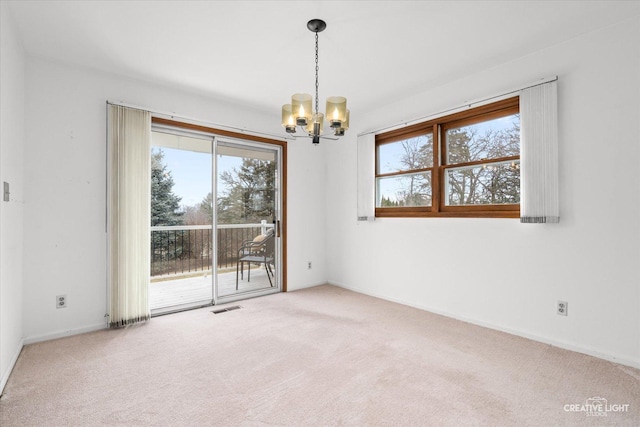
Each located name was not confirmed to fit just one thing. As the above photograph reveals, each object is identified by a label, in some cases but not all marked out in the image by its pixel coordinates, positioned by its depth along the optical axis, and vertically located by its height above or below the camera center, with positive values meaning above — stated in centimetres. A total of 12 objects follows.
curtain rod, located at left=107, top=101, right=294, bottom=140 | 324 +118
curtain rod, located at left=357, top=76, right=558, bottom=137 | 272 +118
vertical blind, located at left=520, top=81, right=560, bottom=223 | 265 +55
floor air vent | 365 -113
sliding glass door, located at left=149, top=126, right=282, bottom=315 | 384 -3
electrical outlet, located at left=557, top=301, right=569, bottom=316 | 264 -79
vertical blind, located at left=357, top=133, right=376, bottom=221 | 426 +55
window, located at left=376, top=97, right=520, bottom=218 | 310 +58
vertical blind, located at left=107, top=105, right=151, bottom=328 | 314 +4
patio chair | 443 -52
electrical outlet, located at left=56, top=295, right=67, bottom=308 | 290 -79
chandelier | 234 +81
